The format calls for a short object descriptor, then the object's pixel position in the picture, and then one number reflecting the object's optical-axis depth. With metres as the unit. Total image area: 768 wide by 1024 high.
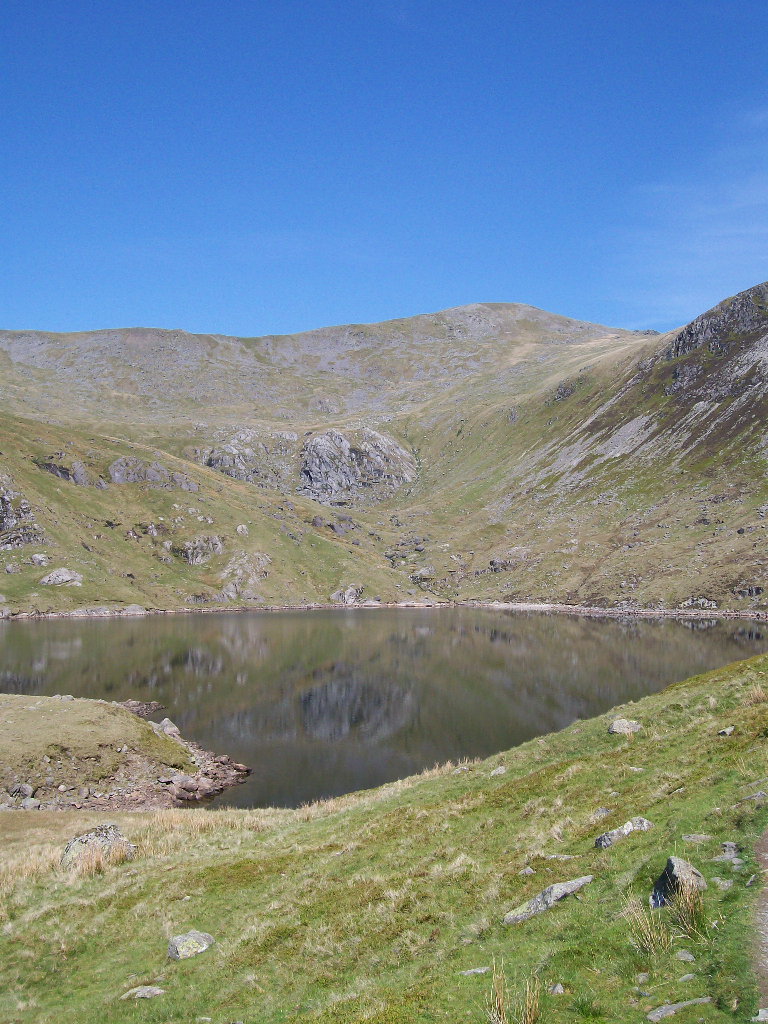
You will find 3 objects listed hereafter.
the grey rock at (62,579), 185.00
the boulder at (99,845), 25.97
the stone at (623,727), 28.49
